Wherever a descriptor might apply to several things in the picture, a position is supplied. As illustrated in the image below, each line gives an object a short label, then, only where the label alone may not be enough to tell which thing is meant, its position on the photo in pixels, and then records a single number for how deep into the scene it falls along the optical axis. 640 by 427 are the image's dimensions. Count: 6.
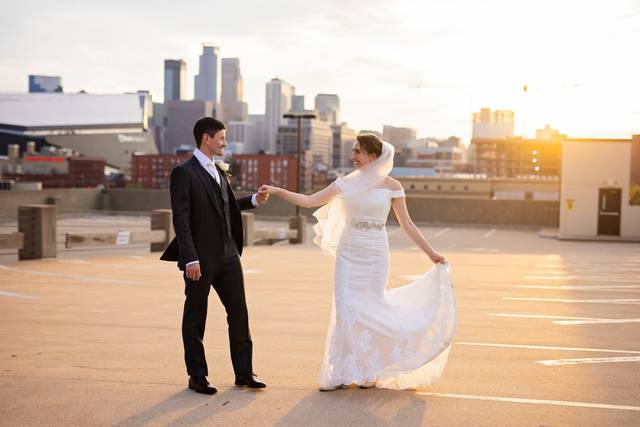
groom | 5.70
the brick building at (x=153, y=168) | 159.50
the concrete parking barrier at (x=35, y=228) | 16.03
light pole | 35.09
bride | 5.89
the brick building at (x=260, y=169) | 155.12
